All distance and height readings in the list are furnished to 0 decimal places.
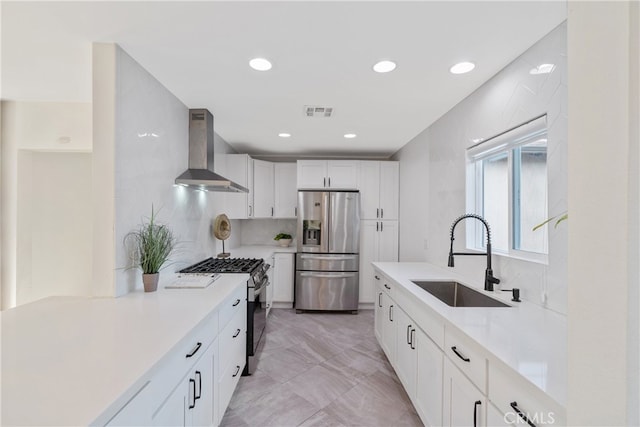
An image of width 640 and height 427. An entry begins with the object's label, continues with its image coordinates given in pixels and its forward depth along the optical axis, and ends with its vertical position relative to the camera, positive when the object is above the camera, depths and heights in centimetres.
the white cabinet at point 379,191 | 430 +40
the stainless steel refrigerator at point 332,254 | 407 -53
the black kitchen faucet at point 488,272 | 184 -35
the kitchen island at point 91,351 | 73 -48
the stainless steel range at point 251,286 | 248 -64
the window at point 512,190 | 175 +20
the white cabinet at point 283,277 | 425 -90
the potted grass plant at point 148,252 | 183 -24
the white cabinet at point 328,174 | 427 +64
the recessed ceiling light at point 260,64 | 182 +100
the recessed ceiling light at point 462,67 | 184 +99
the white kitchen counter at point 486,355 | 91 -55
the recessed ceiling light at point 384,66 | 185 +100
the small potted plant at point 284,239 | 461 -36
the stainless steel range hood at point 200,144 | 270 +69
